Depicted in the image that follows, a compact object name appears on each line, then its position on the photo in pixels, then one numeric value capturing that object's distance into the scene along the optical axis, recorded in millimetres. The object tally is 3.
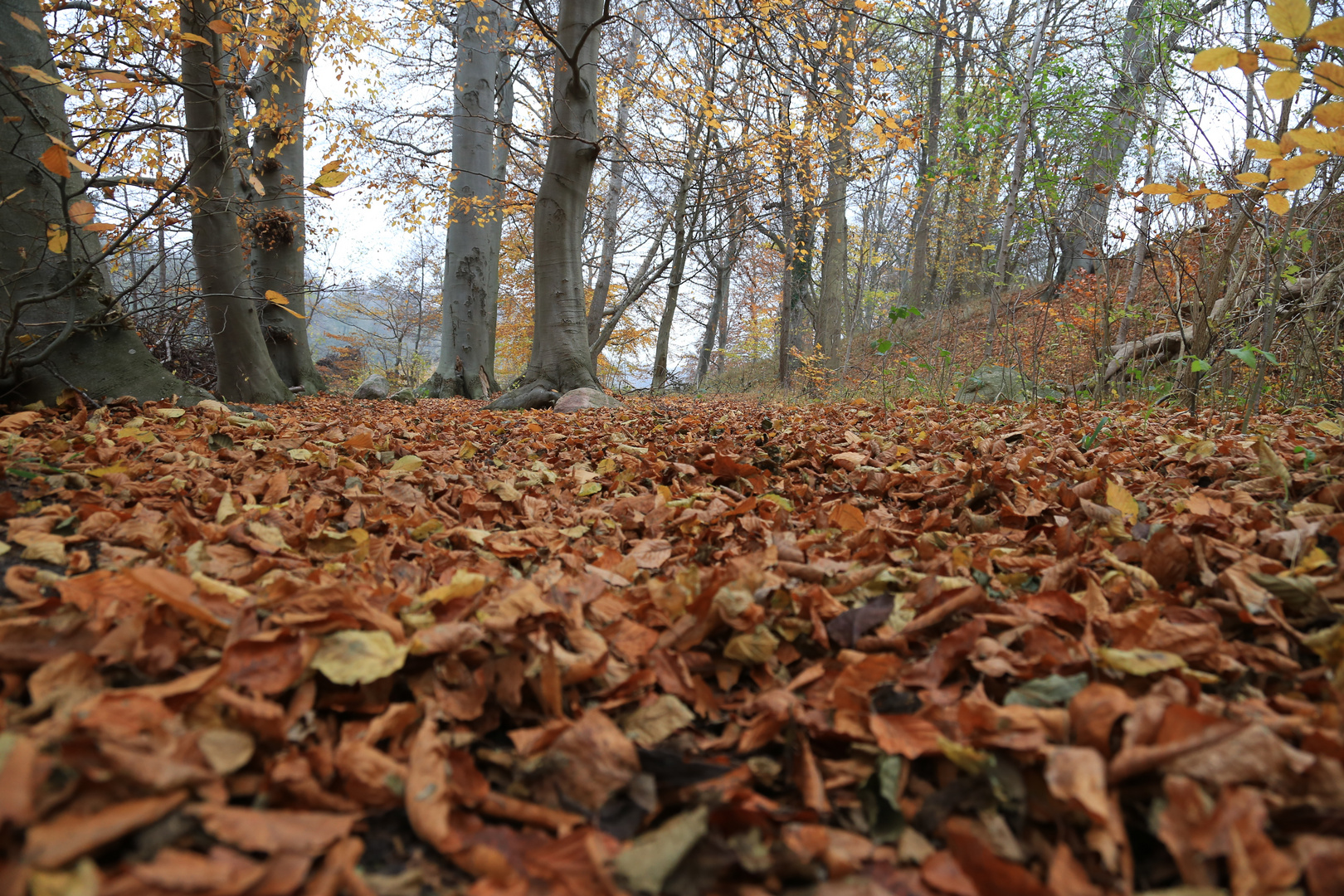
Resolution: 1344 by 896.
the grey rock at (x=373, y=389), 8094
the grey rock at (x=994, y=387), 5332
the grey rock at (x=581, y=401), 5113
